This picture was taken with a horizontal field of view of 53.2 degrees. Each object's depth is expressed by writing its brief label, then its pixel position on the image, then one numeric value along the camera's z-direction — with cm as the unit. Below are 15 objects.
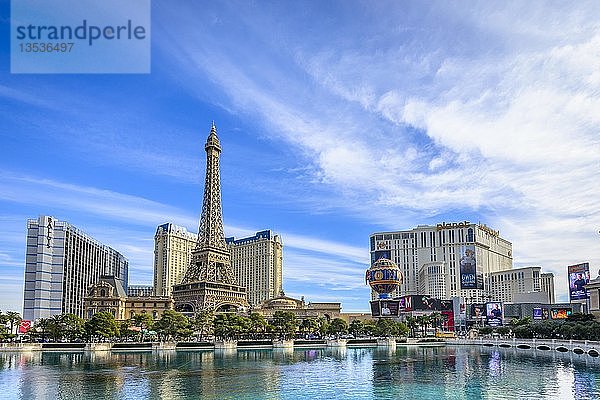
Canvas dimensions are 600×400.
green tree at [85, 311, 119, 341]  10194
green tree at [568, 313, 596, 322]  10546
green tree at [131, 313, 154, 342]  11972
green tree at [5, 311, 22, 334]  10554
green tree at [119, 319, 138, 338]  11056
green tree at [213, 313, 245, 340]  11250
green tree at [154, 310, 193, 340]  10906
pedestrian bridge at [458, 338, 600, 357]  8572
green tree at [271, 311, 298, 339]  11894
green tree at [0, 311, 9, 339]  9731
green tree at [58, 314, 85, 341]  10369
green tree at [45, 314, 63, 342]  10438
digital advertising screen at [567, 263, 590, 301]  11562
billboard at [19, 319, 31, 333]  11752
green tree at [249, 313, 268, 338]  12036
